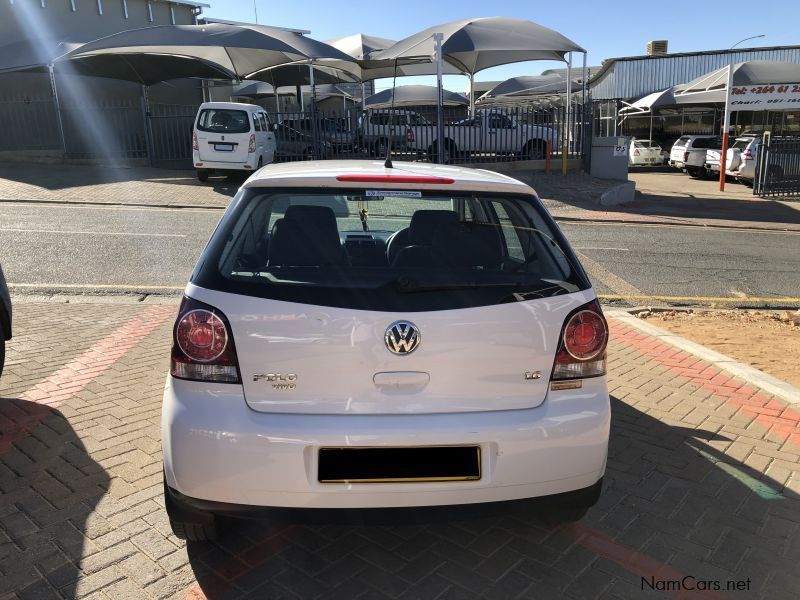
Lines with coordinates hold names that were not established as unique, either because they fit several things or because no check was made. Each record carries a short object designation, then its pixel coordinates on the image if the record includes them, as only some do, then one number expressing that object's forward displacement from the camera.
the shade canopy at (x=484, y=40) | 21.19
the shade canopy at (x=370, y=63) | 26.89
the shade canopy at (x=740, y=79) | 21.46
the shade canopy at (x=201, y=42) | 20.45
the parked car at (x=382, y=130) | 19.45
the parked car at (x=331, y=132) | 19.06
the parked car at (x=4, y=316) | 4.42
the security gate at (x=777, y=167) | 18.52
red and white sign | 20.02
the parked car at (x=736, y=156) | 21.86
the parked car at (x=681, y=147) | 26.86
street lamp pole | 19.17
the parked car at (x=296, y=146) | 19.30
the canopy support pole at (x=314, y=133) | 18.98
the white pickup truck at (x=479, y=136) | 19.86
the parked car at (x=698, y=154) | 26.23
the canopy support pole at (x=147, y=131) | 20.88
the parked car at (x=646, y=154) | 32.91
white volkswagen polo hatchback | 2.39
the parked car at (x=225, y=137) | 16.72
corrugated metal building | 37.19
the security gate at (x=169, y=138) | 21.34
